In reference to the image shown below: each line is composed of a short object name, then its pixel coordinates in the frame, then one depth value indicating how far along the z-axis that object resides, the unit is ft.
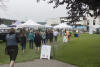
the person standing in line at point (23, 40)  22.20
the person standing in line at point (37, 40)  23.05
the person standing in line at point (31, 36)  26.48
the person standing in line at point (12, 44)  12.31
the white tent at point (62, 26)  63.75
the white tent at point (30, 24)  42.42
